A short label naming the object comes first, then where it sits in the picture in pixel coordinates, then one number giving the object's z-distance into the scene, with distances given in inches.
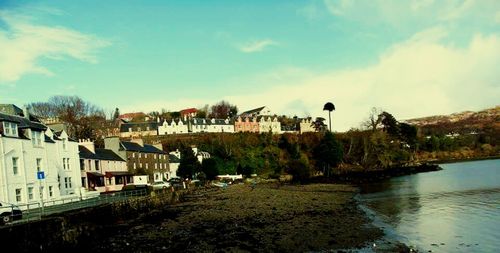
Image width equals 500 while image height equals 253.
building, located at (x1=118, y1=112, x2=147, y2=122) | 7074.3
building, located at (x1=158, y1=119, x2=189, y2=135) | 5570.9
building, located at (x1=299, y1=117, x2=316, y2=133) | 6663.4
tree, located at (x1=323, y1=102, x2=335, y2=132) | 4726.9
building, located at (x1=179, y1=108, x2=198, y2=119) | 6969.5
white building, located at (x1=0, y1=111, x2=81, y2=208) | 1331.2
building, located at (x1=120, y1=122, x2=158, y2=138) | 5428.2
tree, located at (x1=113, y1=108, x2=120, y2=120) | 6339.6
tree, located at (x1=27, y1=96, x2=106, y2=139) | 3560.5
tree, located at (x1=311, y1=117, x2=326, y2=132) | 6107.8
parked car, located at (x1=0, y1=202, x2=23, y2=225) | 986.7
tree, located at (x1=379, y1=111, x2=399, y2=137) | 4711.6
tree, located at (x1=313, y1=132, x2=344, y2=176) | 3865.7
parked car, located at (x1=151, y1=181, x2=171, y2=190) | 2487.7
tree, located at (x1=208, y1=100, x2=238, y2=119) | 7175.2
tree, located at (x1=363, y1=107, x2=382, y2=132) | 4557.1
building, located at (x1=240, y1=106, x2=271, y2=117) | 7362.2
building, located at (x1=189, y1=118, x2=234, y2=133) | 5774.6
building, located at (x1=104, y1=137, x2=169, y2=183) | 2979.8
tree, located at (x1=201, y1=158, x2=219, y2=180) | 3533.5
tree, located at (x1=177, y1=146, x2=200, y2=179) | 3378.4
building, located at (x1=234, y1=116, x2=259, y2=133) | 6274.6
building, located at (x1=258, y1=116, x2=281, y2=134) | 6505.9
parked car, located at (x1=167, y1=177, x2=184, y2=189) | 2630.4
